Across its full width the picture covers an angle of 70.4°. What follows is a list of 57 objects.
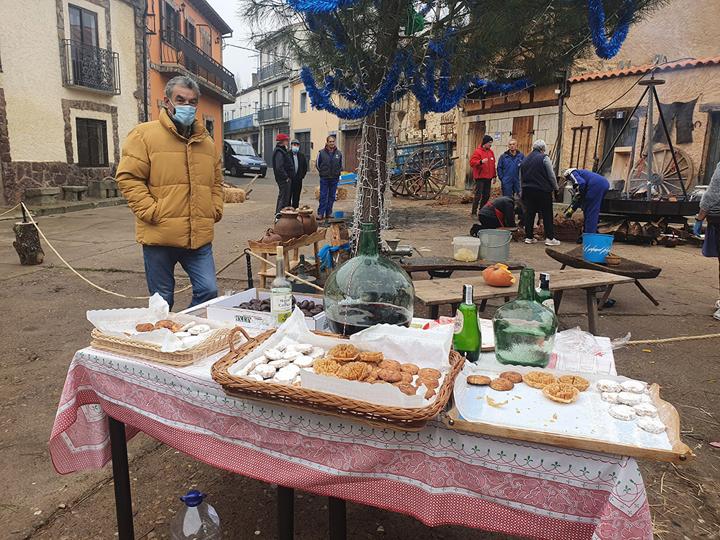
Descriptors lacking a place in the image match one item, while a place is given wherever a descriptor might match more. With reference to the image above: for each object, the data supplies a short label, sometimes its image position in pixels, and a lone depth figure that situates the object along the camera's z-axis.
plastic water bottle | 1.96
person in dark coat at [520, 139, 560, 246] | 8.09
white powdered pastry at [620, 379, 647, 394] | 1.41
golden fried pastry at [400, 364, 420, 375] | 1.46
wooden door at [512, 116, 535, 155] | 14.24
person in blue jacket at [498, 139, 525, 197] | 10.35
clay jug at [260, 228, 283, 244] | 5.08
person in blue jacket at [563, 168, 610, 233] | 6.90
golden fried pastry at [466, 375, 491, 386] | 1.46
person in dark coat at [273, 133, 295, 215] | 9.33
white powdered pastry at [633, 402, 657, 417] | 1.29
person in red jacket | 10.98
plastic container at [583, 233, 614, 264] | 4.91
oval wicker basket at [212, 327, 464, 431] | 1.20
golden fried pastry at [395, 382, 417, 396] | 1.28
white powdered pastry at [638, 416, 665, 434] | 1.21
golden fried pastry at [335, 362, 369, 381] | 1.38
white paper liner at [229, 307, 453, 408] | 1.27
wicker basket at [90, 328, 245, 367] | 1.64
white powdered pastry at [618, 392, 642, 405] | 1.36
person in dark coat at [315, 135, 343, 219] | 10.45
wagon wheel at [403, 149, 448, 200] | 16.20
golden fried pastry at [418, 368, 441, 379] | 1.41
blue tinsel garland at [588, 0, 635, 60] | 3.14
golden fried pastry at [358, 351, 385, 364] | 1.50
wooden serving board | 1.13
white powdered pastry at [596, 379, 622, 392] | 1.43
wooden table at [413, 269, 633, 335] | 3.59
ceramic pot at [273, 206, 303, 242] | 5.27
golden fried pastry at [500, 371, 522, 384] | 1.49
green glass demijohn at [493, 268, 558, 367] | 1.63
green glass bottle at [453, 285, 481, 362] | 1.66
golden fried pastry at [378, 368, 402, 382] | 1.39
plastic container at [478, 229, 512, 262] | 5.07
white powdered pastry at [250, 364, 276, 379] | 1.47
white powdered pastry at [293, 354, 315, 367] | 1.52
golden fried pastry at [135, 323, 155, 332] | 1.86
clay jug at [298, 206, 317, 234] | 5.48
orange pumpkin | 3.77
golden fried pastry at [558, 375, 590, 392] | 1.45
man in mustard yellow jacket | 2.97
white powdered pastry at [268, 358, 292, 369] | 1.53
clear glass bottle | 1.91
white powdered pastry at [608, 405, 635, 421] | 1.28
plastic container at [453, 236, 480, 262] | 4.95
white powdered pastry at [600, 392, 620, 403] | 1.38
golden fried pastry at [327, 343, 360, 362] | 1.50
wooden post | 6.57
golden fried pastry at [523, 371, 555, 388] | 1.47
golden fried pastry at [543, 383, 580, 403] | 1.37
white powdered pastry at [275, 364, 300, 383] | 1.44
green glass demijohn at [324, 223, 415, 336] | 1.76
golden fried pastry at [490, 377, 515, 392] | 1.44
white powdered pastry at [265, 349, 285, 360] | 1.58
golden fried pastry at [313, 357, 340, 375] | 1.42
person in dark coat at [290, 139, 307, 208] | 9.54
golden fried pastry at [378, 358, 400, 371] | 1.47
